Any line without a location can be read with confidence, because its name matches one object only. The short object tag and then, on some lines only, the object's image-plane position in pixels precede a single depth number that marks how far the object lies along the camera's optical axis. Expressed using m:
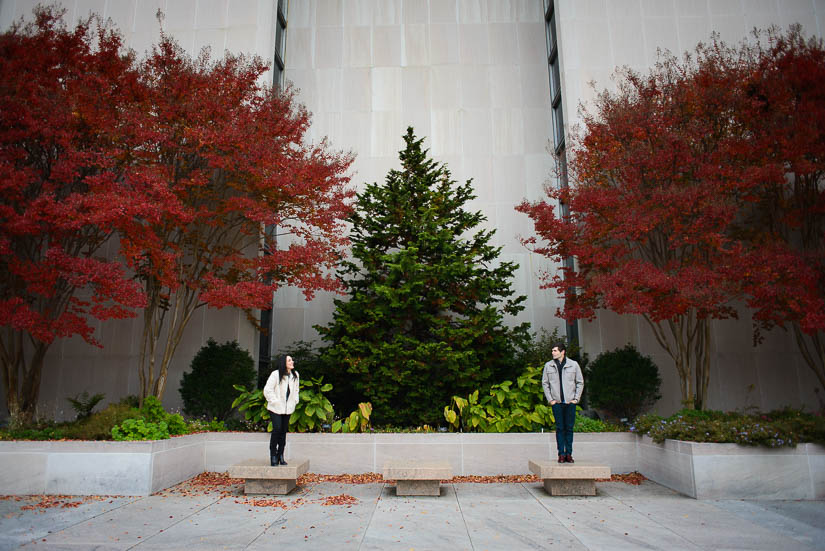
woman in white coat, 6.90
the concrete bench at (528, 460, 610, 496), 6.59
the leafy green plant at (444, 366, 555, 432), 8.66
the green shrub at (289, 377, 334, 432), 8.55
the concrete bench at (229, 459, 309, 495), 6.59
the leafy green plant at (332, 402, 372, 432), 8.65
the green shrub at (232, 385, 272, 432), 8.72
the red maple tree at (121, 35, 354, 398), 8.58
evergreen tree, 9.44
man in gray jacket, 7.12
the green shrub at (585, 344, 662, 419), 9.86
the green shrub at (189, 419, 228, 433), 8.84
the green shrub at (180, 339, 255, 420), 9.98
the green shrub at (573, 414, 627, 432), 8.72
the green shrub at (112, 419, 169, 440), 7.25
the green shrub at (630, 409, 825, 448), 6.82
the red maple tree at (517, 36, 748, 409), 8.04
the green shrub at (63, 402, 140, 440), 7.32
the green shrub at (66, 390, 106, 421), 8.74
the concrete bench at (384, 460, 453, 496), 6.64
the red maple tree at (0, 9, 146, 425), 7.64
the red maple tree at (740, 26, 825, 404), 7.67
